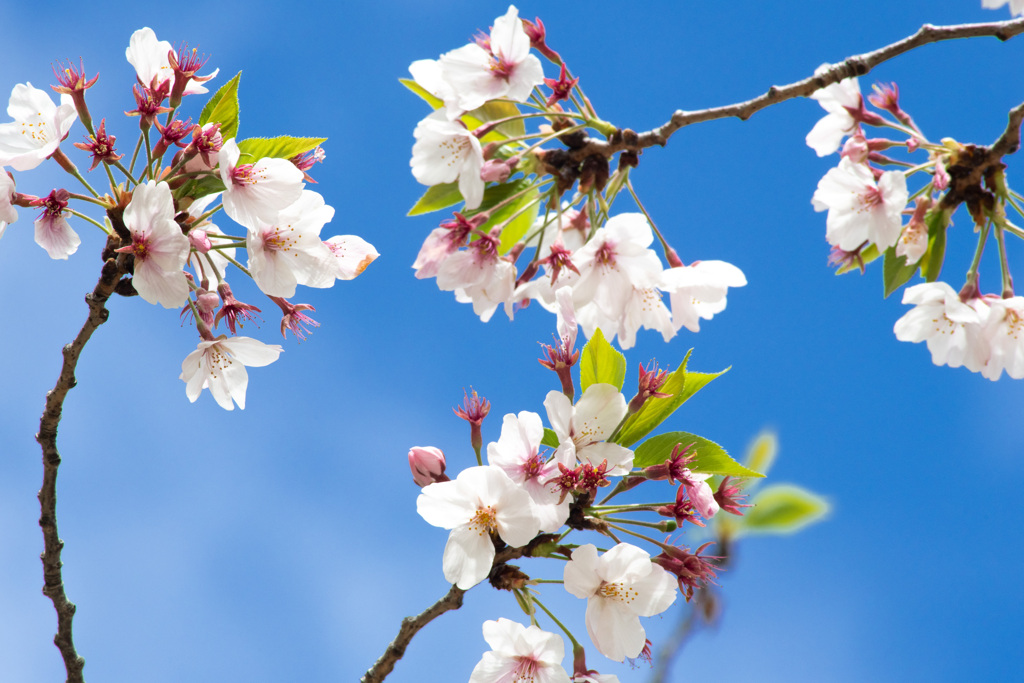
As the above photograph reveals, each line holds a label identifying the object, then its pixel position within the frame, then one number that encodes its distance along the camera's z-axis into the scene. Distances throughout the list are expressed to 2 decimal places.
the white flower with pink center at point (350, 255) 4.89
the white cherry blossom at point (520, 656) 4.22
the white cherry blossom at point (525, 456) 4.22
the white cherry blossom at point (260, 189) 4.34
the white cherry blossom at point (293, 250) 4.57
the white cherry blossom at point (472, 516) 4.11
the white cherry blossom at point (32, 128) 4.38
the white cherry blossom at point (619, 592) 4.16
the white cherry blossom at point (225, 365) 4.90
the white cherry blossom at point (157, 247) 4.21
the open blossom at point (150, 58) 4.68
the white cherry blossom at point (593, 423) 4.37
